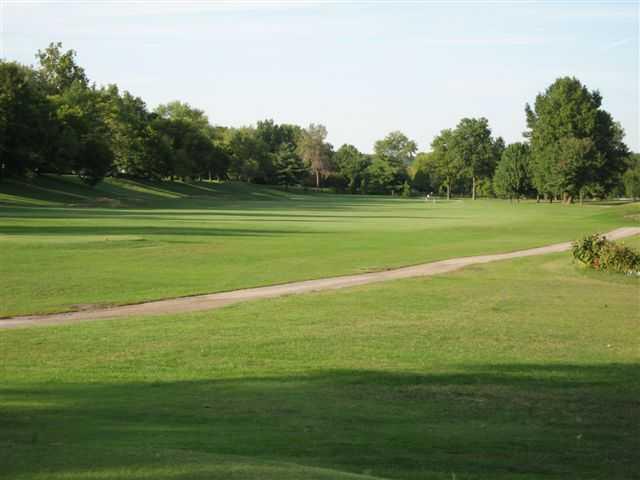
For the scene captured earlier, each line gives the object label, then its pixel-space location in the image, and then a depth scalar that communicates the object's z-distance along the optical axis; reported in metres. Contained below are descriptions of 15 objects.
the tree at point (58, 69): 152.38
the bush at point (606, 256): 31.02
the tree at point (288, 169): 167.75
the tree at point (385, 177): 184.82
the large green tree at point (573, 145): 122.19
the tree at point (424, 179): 194.38
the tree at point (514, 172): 145.62
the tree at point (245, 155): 160.12
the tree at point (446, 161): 176.00
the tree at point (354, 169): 187.62
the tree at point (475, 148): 173.75
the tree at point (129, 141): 118.38
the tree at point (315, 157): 195.75
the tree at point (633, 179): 165.88
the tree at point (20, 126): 83.56
